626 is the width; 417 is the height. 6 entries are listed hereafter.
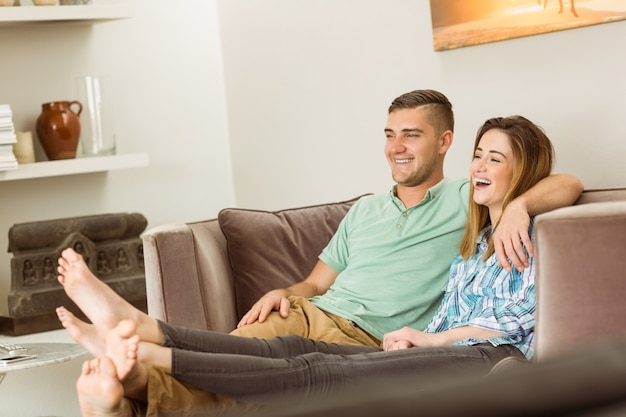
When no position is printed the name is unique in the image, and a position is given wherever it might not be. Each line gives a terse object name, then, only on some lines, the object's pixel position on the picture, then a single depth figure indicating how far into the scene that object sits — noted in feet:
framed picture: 8.20
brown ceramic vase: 12.28
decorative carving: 11.71
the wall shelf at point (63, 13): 11.98
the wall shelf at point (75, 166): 11.92
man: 7.29
